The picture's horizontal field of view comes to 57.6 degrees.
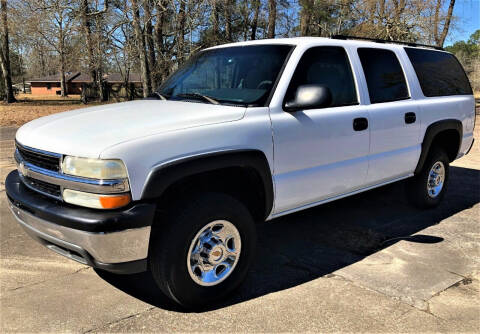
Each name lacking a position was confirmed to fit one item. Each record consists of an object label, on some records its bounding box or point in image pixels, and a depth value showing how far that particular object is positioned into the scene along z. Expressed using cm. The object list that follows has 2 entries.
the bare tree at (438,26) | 1894
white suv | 263
